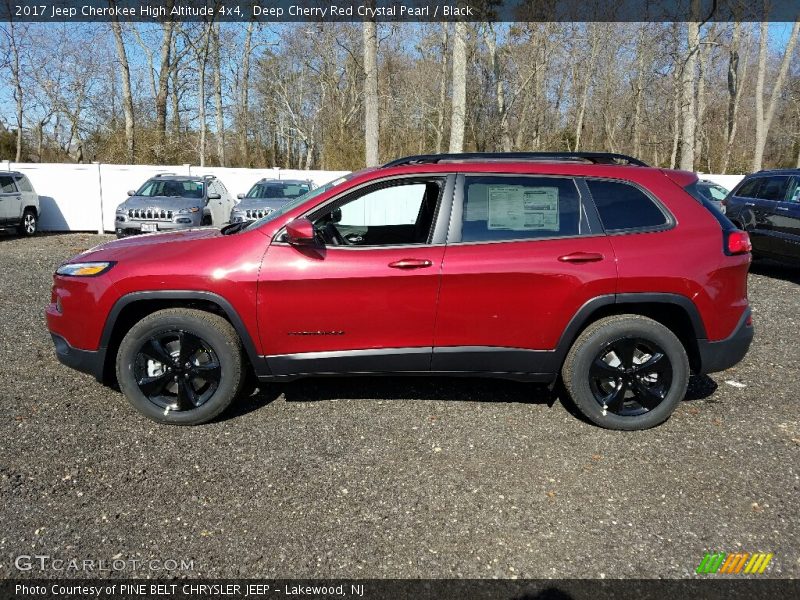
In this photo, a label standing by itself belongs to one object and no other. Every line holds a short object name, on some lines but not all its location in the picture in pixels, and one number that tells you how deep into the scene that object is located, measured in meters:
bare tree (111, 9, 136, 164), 22.25
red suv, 3.44
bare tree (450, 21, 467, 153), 13.97
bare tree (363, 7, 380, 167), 14.60
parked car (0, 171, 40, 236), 12.96
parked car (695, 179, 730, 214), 14.51
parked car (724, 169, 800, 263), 8.39
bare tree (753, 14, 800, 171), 26.34
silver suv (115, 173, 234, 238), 11.41
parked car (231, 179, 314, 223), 12.15
